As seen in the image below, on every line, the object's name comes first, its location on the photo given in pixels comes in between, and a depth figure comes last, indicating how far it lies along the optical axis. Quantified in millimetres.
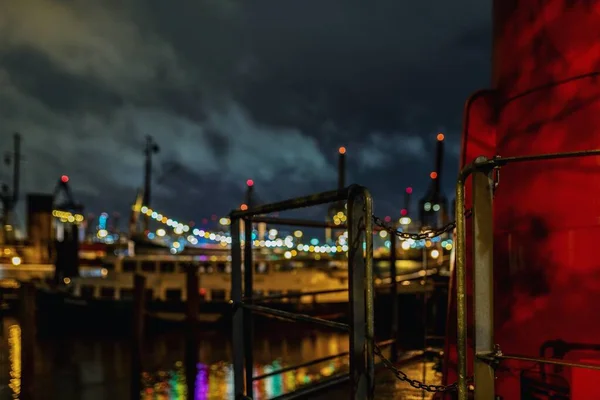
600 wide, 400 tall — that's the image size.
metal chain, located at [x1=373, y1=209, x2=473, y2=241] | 2958
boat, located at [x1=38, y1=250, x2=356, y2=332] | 20453
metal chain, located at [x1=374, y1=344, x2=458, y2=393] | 2693
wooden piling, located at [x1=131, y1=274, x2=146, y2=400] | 11169
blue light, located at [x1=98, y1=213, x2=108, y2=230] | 69325
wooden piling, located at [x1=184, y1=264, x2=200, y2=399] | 11592
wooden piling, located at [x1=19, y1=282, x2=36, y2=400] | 10406
